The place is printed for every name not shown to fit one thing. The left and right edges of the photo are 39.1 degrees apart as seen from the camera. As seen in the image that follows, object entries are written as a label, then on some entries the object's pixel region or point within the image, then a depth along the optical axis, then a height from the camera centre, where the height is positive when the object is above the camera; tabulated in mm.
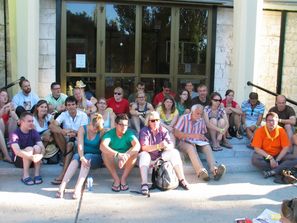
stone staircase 6090 -1547
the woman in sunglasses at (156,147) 5758 -1168
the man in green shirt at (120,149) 5605 -1171
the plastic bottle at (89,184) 5527 -1603
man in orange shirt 6359 -1243
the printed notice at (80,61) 8844 +14
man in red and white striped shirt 6258 -1093
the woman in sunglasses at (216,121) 7008 -938
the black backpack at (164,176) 5598 -1509
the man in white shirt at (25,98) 7297 -663
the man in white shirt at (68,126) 5965 -975
